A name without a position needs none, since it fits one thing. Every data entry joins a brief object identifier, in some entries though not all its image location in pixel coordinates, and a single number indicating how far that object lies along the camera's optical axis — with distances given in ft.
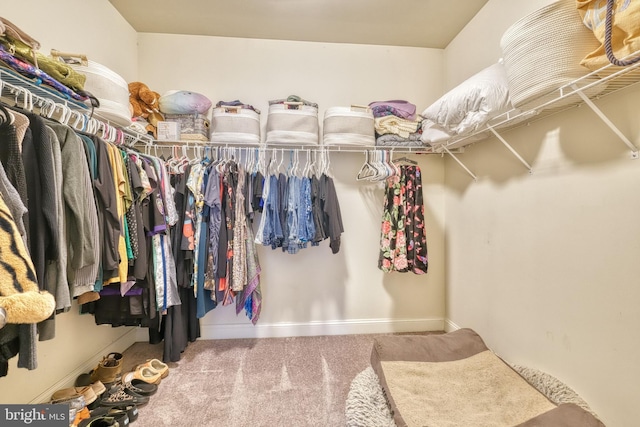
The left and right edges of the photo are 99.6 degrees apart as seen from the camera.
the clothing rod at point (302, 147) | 6.98
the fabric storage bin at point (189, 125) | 6.85
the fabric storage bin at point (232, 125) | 6.68
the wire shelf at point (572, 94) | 3.23
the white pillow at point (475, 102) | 4.68
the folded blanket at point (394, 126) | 7.25
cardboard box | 6.70
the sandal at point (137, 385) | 5.34
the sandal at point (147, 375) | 5.60
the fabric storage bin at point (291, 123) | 6.70
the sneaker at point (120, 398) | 4.99
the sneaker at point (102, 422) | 4.36
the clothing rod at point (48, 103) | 3.46
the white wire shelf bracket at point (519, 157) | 5.12
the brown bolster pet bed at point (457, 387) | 3.89
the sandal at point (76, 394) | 4.88
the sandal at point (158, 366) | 5.93
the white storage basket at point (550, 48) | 3.40
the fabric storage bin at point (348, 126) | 6.86
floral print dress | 7.24
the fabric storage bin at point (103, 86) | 4.73
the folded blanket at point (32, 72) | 3.14
